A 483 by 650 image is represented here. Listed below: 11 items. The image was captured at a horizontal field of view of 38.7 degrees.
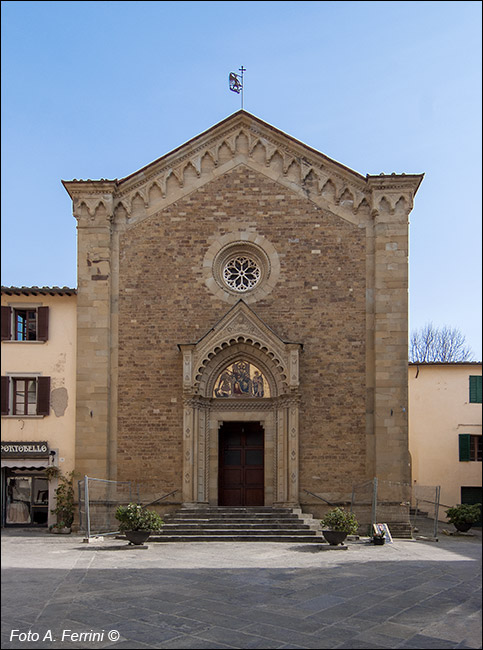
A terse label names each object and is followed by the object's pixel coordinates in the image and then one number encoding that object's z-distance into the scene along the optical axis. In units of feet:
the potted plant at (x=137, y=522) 59.21
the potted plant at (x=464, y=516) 79.82
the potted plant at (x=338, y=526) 59.41
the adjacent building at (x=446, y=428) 97.04
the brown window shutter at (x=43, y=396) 75.41
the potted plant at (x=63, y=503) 72.13
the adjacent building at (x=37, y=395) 74.79
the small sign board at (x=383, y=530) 65.27
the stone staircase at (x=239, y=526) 65.41
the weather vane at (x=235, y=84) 84.74
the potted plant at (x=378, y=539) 63.36
